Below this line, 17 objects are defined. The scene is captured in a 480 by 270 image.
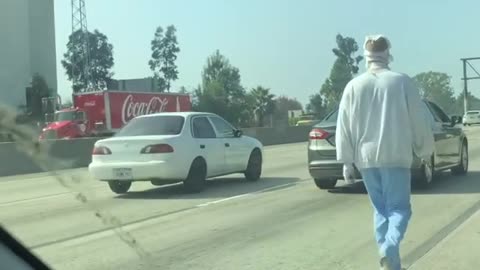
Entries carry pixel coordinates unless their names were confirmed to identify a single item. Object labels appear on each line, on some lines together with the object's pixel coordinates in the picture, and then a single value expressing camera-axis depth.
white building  68.12
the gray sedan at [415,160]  12.21
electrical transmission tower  73.75
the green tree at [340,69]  82.25
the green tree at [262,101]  95.31
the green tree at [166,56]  101.75
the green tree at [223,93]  89.00
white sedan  12.33
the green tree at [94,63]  82.69
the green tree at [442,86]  83.00
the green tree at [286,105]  118.43
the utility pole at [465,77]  89.35
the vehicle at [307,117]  74.95
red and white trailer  36.56
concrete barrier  20.94
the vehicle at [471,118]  69.06
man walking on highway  5.91
